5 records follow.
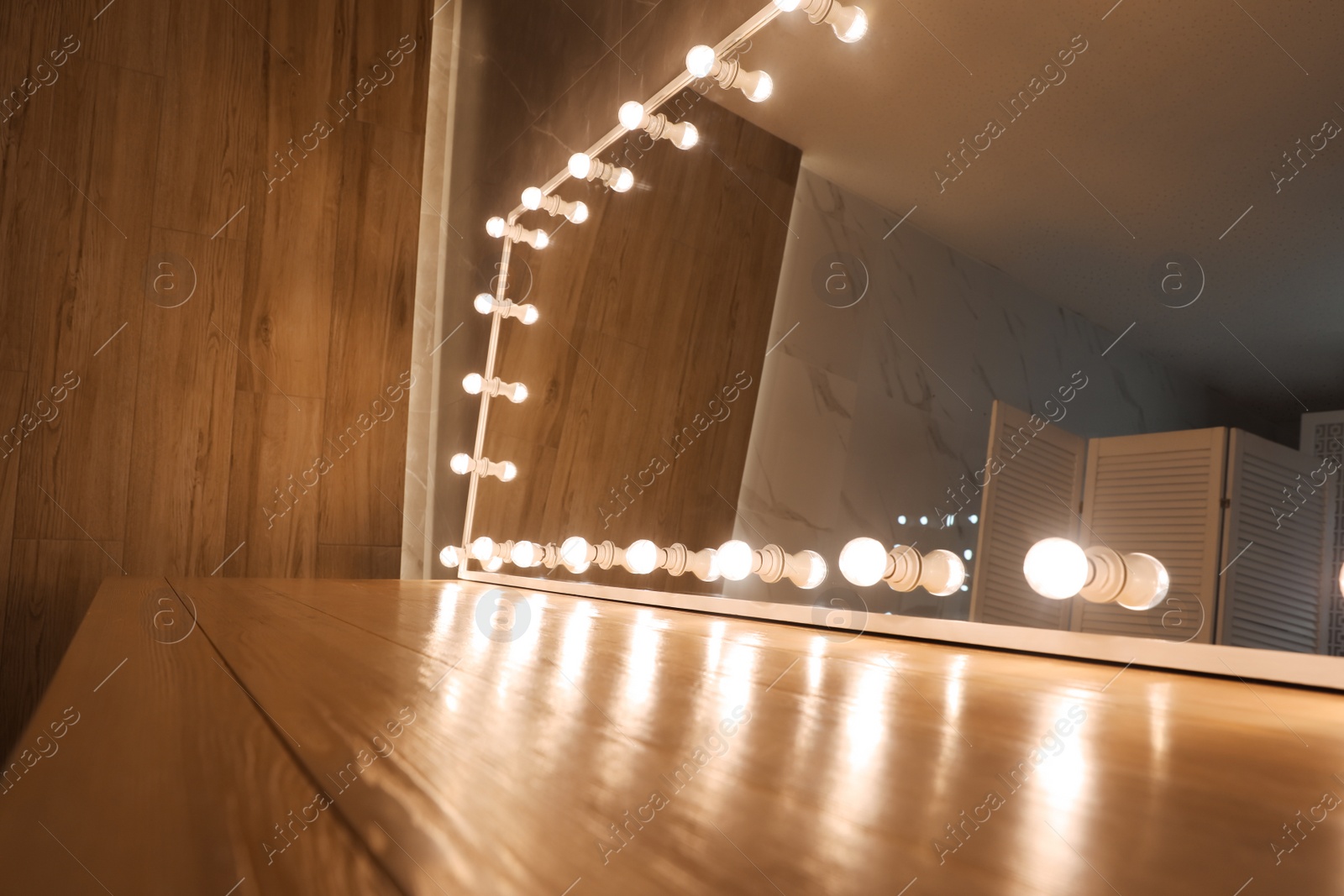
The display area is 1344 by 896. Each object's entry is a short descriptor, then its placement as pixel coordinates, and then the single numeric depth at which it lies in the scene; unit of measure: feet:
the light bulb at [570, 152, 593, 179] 5.82
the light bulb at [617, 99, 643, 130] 5.21
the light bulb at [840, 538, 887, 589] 2.87
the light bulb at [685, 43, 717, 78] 4.34
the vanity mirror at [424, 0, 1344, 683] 1.81
